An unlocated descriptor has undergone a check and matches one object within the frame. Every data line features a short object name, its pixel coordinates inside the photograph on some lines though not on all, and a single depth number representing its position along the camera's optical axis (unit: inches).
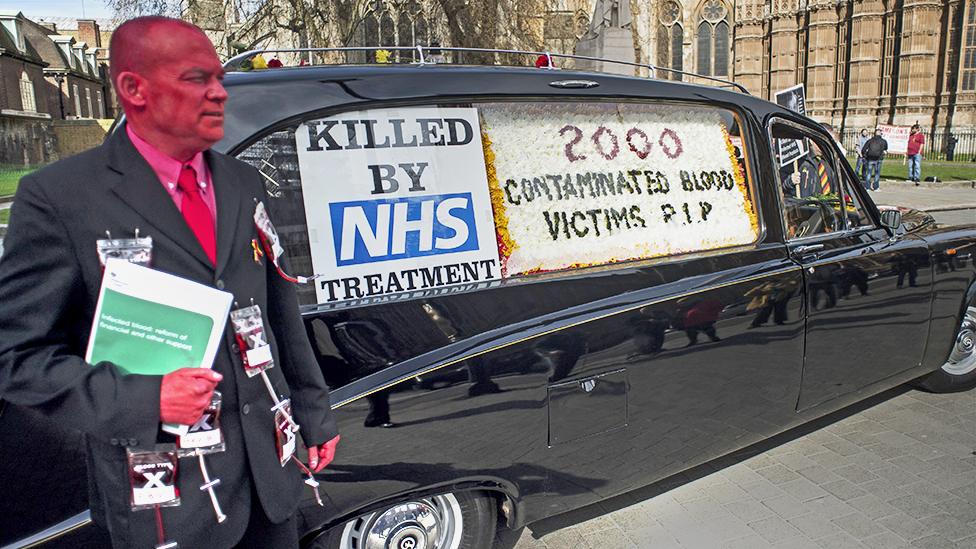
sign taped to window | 87.0
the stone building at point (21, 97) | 1409.9
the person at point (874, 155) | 735.1
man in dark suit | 50.7
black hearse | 84.8
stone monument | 759.7
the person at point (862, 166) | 814.5
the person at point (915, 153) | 817.5
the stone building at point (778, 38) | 715.9
